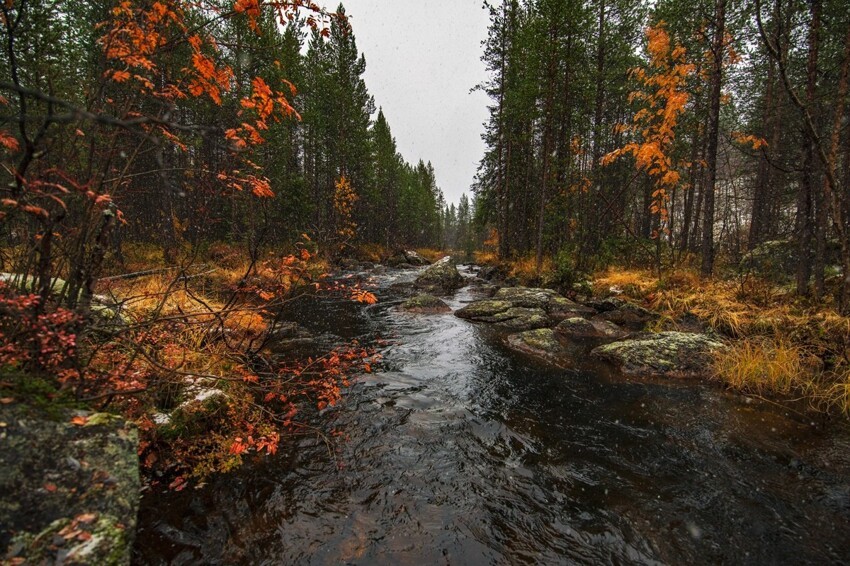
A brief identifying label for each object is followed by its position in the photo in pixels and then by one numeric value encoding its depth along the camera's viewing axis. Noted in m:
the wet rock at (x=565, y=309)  10.95
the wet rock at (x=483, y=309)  10.99
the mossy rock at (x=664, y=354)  6.61
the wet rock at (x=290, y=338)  7.58
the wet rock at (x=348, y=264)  25.73
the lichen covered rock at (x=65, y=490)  1.86
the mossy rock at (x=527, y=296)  11.66
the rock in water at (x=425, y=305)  11.98
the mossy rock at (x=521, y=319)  10.05
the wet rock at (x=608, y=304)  10.70
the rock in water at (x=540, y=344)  7.75
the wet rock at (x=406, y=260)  30.97
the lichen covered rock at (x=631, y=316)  9.53
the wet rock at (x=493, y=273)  20.31
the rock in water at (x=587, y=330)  8.89
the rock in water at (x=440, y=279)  16.58
